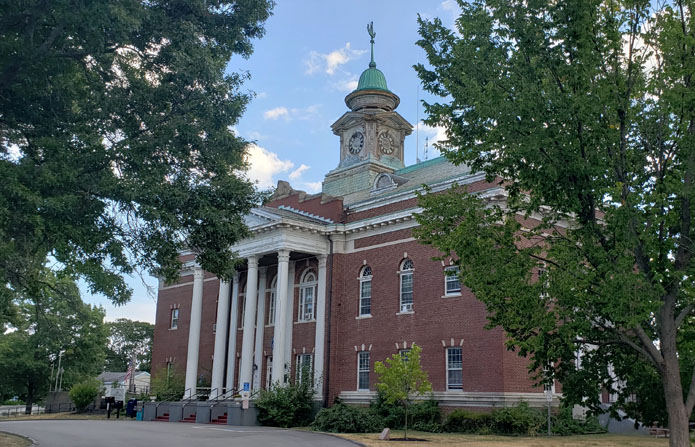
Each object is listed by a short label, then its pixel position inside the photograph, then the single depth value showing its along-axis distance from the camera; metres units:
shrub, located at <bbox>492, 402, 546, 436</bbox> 25.36
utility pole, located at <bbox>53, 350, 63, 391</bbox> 65.12
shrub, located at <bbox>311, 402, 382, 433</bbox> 27.88
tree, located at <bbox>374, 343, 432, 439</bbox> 24.52
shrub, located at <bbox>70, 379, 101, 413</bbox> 45.34
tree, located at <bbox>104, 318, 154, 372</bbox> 106.31
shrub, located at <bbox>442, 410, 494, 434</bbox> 26.35
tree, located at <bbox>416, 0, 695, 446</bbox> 11.80
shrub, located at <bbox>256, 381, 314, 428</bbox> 30.95
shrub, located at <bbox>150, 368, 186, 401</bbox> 39.22
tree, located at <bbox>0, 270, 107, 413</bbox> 65.56
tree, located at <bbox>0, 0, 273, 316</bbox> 15.08
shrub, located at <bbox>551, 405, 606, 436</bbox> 25.90
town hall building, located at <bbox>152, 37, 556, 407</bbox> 28.94
